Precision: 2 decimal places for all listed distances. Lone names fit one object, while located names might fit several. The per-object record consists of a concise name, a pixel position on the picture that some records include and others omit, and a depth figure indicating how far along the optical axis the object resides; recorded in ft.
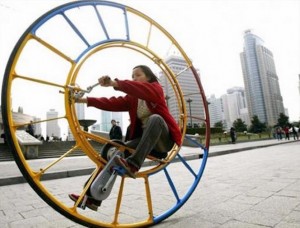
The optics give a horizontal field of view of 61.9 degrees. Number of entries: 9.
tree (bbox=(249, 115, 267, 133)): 203.92
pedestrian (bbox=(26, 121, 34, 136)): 51.42
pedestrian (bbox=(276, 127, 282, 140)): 86.07
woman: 6.76
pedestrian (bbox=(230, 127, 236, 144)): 72.63
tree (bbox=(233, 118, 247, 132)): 212.02
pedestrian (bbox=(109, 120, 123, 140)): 28.65
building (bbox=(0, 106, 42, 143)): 89.55
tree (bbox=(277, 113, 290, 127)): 219.61
